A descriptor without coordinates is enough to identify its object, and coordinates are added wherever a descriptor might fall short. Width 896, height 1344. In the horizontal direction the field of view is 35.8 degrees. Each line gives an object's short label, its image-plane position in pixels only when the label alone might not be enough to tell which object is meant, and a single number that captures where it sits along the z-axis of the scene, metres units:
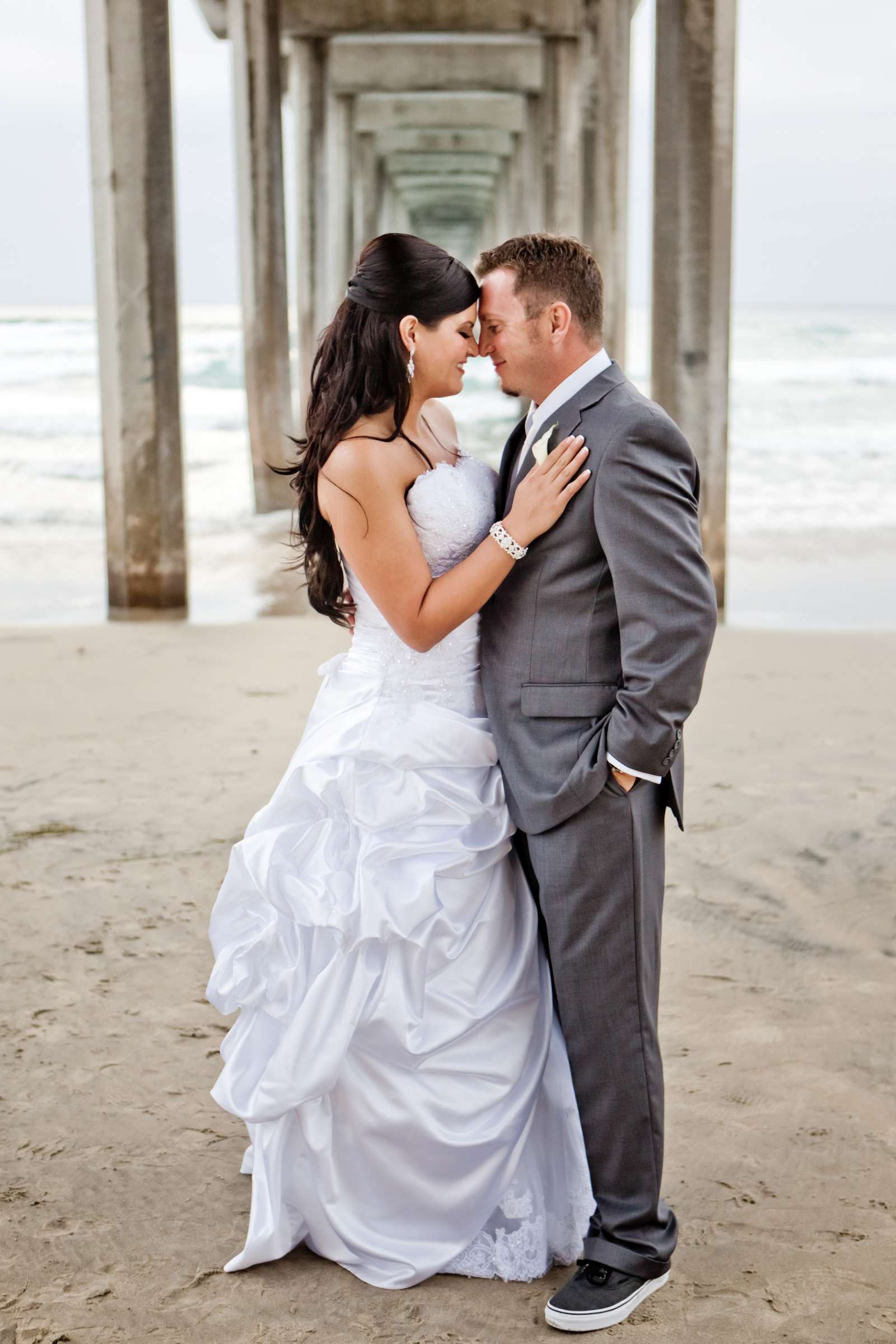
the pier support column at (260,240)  12.40
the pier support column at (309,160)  16.41
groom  2.22
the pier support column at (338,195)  19.11
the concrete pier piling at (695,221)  7.93
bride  2.40
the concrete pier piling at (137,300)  7.78
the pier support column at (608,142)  13.92
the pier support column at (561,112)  17.16
